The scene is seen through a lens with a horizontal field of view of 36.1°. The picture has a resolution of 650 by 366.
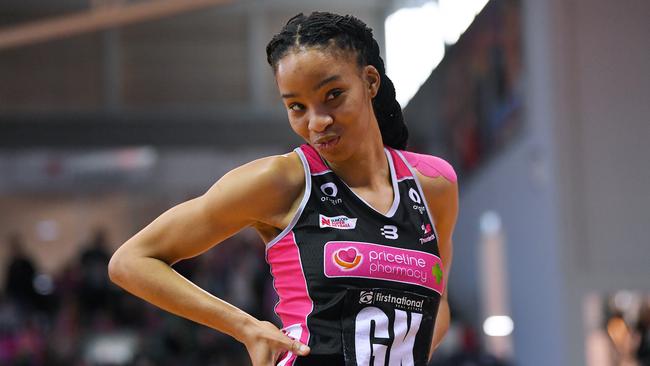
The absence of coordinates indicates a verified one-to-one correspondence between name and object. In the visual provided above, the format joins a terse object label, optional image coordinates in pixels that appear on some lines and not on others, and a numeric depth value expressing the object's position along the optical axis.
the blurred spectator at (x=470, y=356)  12.99
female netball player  2.69
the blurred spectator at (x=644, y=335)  11.49
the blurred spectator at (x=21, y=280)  17.41
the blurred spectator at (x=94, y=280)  17.08
